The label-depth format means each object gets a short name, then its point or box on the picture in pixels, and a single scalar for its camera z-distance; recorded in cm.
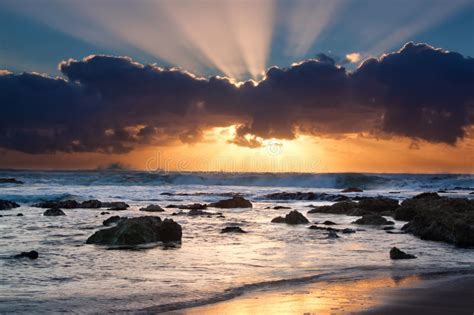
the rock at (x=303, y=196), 5106
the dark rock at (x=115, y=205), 3495
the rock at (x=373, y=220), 2374
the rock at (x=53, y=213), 2700
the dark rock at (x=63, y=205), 3419
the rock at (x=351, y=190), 6919
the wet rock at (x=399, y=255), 1359
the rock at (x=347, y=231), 2021
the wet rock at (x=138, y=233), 1586
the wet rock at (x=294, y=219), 2402
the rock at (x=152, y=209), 3349
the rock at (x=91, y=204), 3509
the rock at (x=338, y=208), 3203
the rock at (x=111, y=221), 2241
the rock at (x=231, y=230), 1992
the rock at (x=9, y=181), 8182
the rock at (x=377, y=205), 3169
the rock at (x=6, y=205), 3189
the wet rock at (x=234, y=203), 3891
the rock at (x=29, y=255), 1291
